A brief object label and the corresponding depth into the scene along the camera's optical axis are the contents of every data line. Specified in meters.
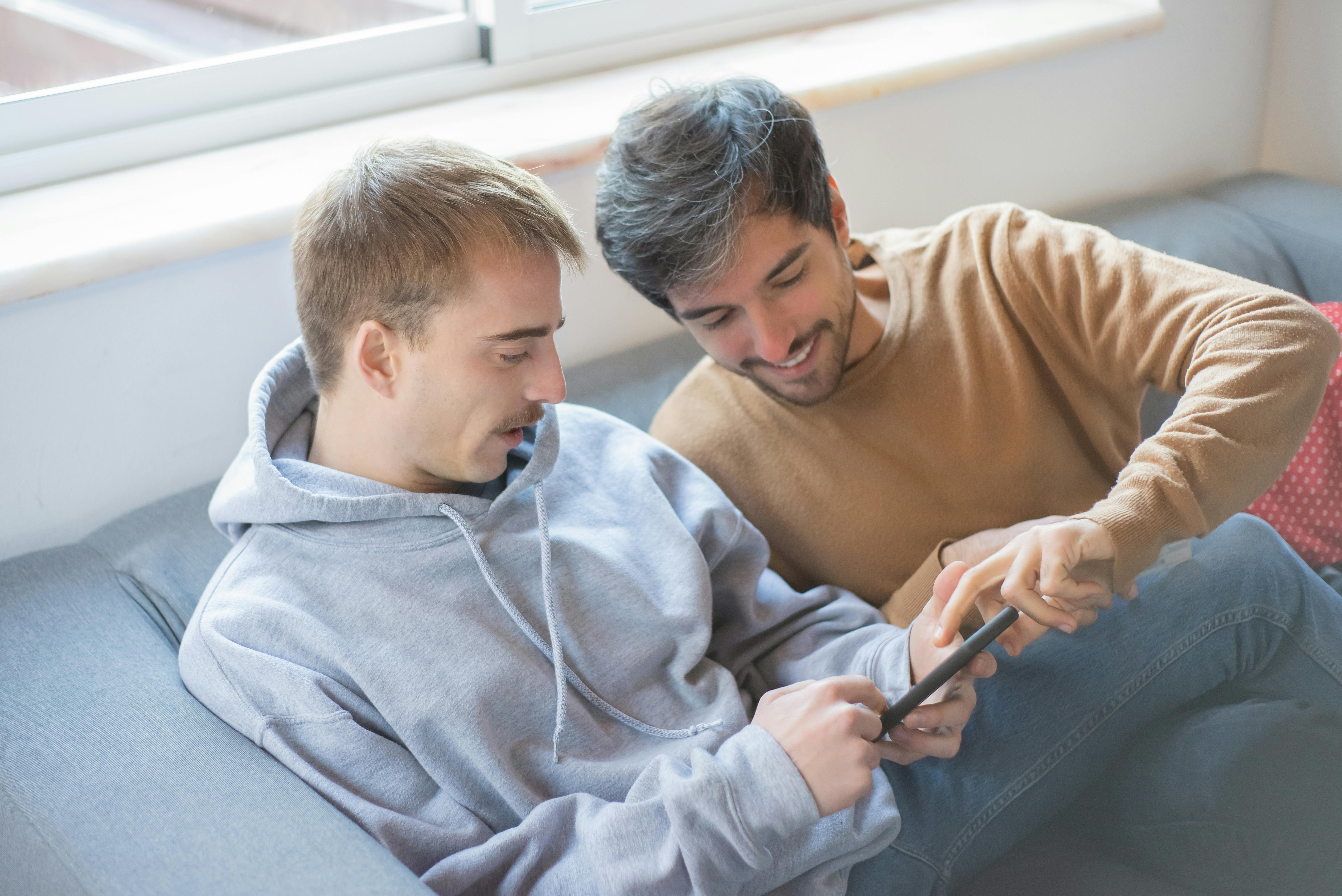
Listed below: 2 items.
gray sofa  0.91
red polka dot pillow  1.61
